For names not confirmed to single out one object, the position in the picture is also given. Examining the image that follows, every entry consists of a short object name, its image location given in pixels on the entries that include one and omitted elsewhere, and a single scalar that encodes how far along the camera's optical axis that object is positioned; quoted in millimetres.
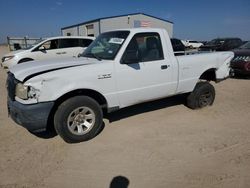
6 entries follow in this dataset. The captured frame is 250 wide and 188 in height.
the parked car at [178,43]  11396
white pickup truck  2989
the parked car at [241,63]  7392
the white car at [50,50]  8487
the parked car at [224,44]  14242
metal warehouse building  27755
